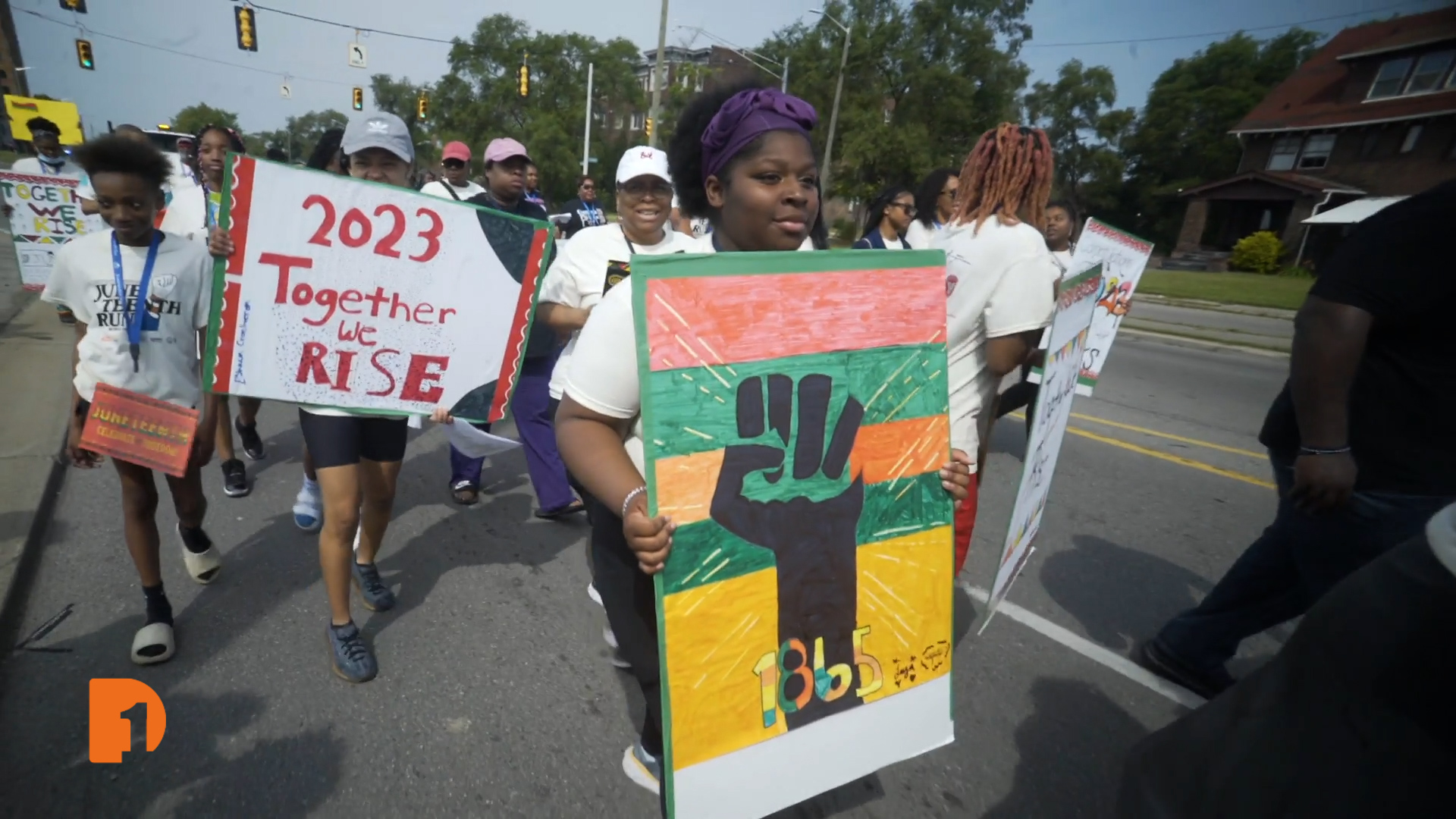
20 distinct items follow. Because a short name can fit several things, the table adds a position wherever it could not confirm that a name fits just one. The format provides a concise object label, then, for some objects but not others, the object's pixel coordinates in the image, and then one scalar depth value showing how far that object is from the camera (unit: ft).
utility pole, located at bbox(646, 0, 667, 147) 63.72
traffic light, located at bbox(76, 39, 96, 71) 72.95
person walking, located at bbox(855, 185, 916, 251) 18.42
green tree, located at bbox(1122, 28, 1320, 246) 136.56
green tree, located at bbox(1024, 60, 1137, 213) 148.15
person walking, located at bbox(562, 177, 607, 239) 20.49
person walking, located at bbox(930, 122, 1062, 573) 6.95
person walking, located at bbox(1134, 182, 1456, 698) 5.84
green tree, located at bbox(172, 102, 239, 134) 247.29
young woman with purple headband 4.44
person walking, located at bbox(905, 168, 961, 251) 15.12
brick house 84.53
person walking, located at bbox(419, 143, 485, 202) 16.18
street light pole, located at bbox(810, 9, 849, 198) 95.96
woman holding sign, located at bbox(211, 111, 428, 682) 8.05
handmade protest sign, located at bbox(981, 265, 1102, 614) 6.26
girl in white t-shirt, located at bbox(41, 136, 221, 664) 7.82
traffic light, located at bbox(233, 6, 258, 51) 61.41
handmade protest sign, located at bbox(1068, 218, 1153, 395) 12.57
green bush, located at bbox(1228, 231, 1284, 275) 96.17
